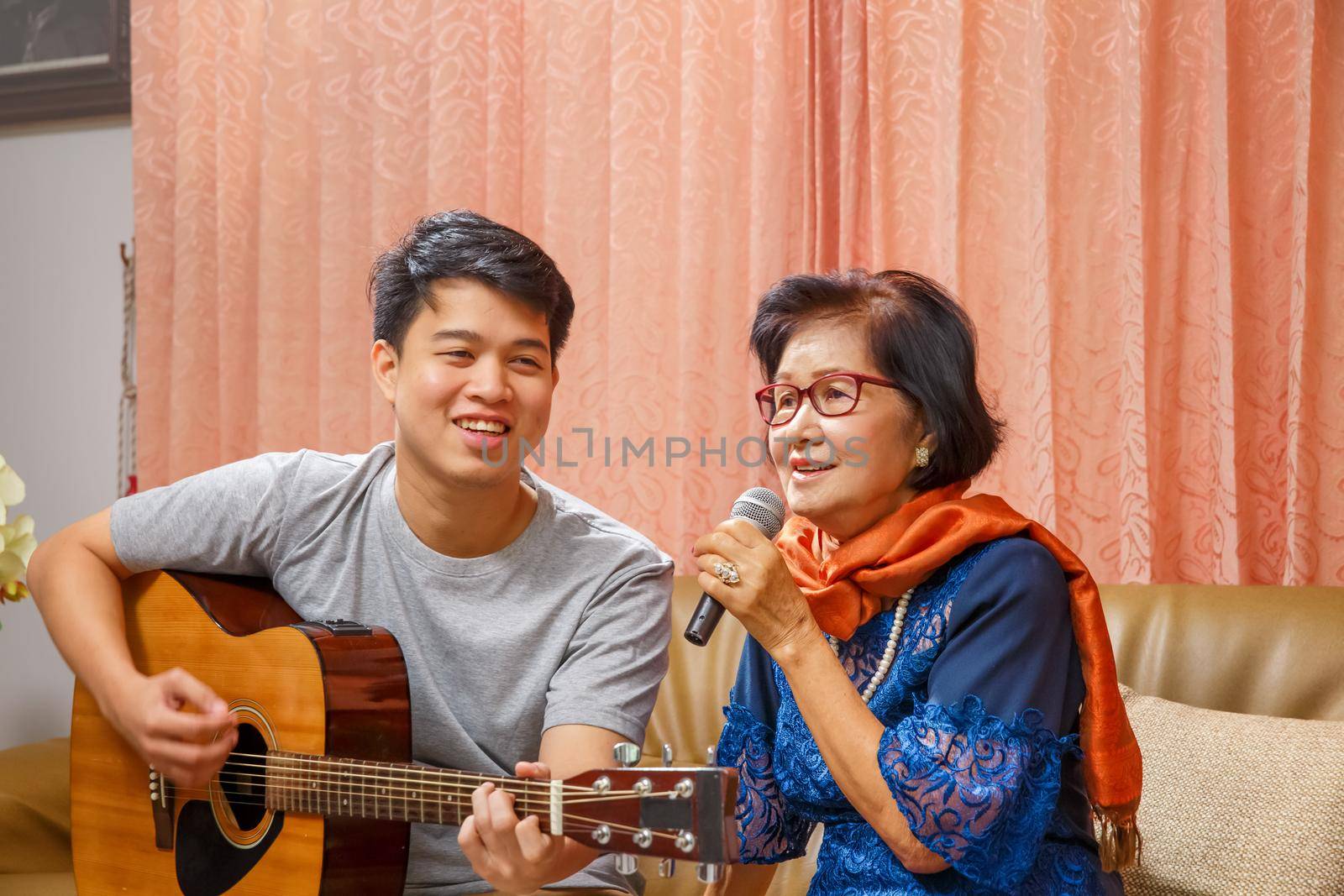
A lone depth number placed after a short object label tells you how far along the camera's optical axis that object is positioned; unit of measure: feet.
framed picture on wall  10.66
